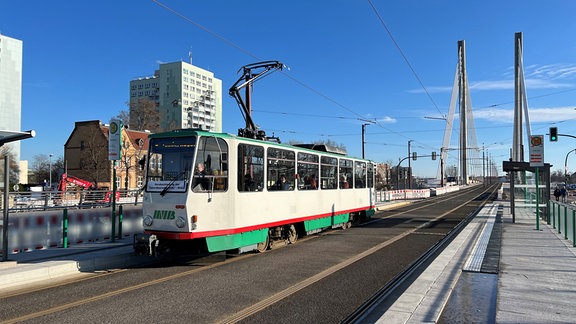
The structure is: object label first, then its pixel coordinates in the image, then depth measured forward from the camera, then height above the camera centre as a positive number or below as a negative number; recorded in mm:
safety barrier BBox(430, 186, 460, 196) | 58531 -1472
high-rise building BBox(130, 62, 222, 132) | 112875 +27814
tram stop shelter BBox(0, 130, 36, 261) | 8492 +128
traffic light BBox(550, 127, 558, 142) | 26531 +2931
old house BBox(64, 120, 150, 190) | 56781 +4171
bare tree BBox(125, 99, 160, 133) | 61719 +9906
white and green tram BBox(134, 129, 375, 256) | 8844 -270
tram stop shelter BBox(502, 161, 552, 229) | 17859 -286
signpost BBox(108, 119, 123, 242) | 11930 +1131
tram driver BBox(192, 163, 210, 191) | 8914 +54
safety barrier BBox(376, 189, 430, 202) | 42162 -1570
